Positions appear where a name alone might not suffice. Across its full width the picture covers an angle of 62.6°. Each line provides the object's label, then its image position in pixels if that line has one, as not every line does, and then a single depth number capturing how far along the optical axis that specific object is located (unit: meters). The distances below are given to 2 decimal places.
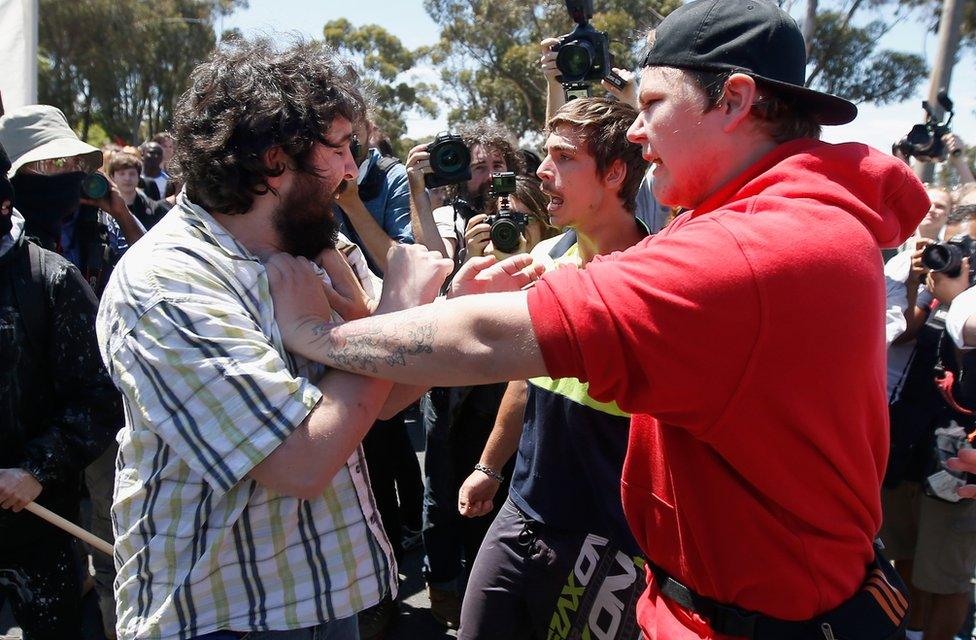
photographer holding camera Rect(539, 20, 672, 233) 3.39
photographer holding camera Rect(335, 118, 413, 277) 3.99
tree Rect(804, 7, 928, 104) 27.11
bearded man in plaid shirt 1.47
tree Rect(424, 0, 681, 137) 28.80
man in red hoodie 1.23
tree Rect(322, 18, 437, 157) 40.91
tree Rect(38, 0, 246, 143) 35.84
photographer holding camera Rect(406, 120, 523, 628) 3.88
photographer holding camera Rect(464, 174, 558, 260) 3.14
